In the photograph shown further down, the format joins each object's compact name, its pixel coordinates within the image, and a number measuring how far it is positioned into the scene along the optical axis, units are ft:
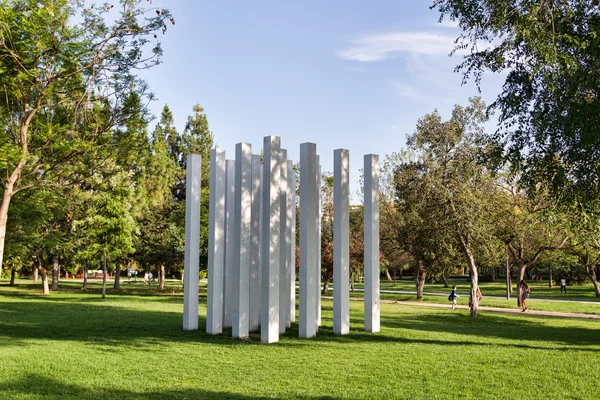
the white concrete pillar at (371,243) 51.52
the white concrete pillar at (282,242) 50.37
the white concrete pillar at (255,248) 51.55
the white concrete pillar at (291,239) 54.70
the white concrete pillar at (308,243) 48.62
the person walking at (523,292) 83.69
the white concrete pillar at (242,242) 47.93
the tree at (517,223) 79.56
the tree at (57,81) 55.21
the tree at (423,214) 70.44
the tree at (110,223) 100.68
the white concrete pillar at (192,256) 53.01
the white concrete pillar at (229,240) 53.83
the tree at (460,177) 69.26
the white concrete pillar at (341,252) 50.21
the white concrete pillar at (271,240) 46.47
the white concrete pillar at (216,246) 51.16
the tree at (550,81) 39.11
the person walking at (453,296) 82.06
